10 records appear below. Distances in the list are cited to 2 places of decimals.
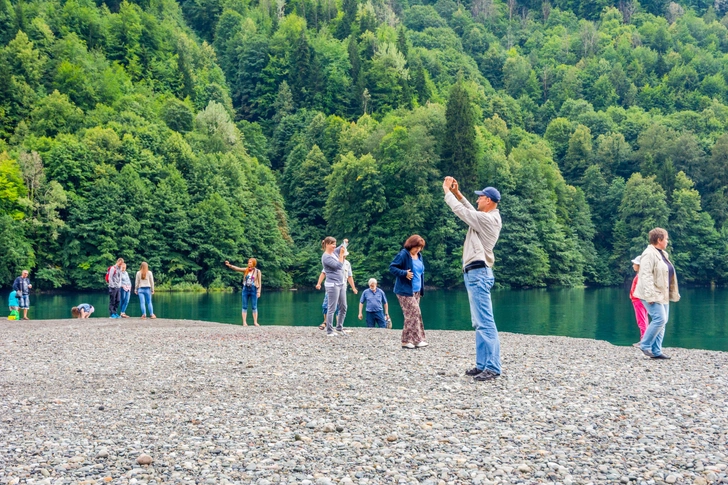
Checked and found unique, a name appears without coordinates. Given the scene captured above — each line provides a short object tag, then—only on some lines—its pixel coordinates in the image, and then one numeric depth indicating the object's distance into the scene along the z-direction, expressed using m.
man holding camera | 11.49
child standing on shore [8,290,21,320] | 32.53
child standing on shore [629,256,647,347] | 19.53
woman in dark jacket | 16.41
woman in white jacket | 14.63
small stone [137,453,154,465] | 7.96
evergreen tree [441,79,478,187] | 86.75
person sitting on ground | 33.31
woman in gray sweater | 18.45
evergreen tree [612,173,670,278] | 95.44
